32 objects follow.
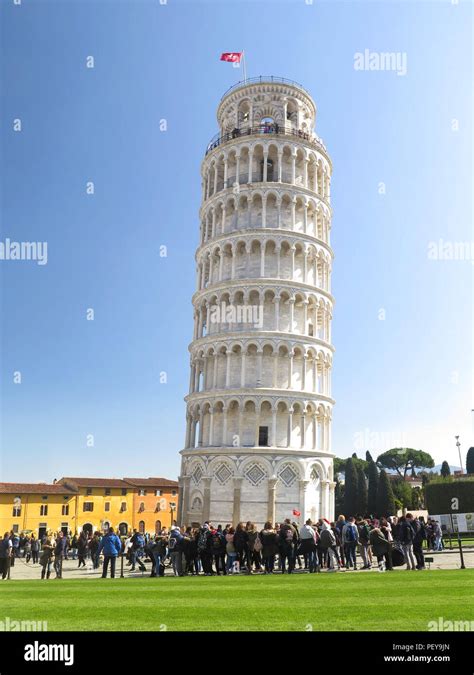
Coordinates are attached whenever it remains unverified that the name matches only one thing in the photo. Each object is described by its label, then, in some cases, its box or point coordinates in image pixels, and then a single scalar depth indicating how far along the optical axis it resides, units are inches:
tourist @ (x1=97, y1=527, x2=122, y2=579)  856.1
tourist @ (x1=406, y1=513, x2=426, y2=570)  856.4
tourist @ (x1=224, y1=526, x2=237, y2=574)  904.3
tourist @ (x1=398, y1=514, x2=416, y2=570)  838.5
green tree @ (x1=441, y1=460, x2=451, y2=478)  4296.0
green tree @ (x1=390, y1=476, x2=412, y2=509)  3444.9
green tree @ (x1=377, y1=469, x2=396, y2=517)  3068.4
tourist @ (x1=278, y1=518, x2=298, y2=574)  874.8
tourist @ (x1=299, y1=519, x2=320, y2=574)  869.2
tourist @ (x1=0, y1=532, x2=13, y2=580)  967.6
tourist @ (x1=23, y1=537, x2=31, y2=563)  1476.9
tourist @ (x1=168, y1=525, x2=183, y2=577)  887.1
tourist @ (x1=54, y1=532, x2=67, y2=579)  975.0
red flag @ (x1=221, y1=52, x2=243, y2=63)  1861.5
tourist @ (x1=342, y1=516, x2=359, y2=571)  893.2
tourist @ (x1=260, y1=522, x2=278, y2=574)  894.4
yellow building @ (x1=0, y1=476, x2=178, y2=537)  3292.3
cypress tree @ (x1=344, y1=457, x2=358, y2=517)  3154.5
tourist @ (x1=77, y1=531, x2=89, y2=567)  1237.6
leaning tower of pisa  1763.0
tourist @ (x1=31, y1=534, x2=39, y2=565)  1445.6
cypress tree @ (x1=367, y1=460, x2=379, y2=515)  3129.9
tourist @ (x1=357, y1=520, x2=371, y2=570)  894.4
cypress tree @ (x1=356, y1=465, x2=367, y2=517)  3132.4
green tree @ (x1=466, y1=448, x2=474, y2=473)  4567.9
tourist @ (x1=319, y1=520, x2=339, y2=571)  864.3
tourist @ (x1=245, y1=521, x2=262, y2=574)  903.7
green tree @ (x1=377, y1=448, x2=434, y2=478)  5472.4
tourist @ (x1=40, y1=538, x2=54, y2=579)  959.8
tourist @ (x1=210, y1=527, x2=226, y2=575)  904.9
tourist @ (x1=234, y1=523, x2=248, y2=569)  902.0
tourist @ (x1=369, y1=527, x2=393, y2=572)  844.6
